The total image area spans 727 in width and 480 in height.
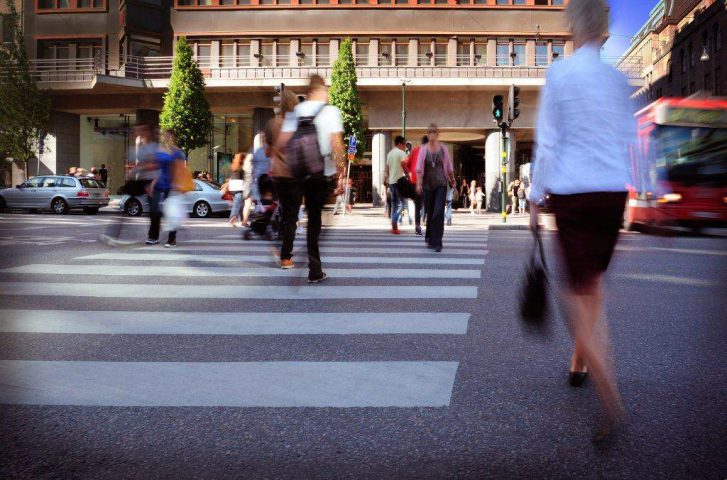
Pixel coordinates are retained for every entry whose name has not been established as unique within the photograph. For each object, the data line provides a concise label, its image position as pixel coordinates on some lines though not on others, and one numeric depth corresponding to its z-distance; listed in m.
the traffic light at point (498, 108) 18.42
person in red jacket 13.43
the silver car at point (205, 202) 25.16
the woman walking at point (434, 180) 11.27
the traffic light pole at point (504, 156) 18.72
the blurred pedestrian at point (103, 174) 38.72
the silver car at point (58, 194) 27.38
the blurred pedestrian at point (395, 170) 14.70
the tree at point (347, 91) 35.06
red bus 16.19
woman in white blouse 3.30
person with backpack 7.10
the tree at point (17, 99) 36.19
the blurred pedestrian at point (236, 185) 16.89
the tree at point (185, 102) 34.56
